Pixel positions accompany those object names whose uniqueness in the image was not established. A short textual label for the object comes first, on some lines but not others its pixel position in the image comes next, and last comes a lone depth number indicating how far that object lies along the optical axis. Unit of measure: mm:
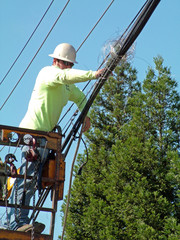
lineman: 9647
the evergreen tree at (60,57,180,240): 27514
